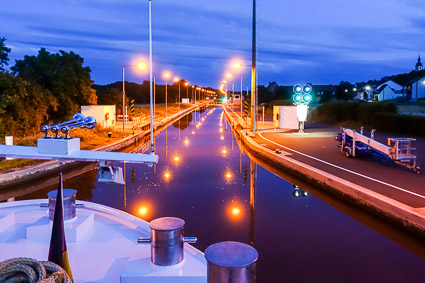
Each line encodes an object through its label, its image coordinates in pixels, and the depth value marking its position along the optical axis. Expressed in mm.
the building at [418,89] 70750
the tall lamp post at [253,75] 27250
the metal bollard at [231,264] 2840
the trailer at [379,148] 13789
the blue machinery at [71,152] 4211
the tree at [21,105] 21297
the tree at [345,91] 85125
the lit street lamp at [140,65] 29906
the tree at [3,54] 23016
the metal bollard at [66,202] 5602
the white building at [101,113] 30394
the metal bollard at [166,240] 4520
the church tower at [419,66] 133125
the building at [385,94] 92500
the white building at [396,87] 95662
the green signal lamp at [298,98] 27531
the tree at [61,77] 31719
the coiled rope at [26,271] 3043
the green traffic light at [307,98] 27523
